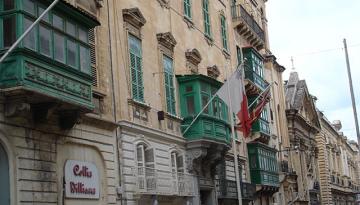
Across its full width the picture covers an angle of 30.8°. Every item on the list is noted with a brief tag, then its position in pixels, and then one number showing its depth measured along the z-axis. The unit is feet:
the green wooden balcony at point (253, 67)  135.44
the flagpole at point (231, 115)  82.38
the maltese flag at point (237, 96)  86.94
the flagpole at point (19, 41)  48.38
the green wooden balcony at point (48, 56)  53.47
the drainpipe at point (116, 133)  74.49
